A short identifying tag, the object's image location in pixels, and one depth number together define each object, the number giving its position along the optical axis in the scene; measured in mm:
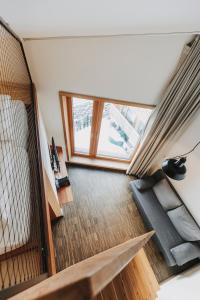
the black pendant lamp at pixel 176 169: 1683
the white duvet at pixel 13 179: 1121
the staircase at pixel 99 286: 294
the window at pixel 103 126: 2743
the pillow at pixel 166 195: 2754
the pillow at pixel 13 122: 1530
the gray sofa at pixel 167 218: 2336
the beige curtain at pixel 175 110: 1912
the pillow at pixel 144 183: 2996
